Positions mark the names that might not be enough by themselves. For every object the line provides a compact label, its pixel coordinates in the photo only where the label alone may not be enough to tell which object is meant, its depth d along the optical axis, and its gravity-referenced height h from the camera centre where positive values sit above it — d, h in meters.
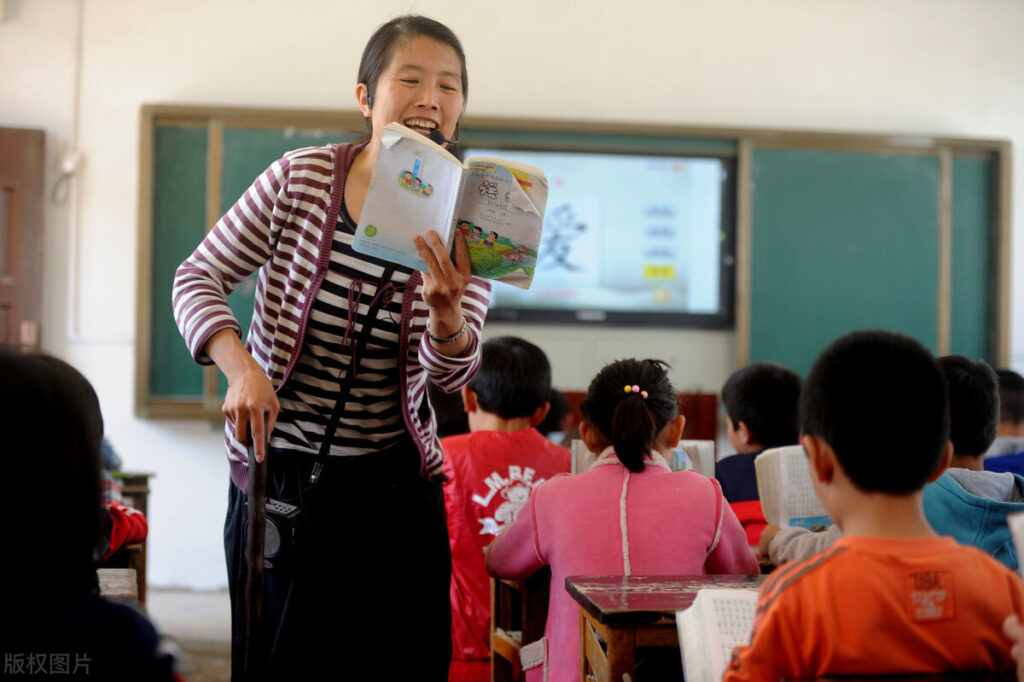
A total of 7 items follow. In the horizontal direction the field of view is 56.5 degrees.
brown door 4.21 +0.45
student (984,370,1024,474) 2.50 -0.17
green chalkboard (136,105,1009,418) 4.23 +0.60
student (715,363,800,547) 2.32 -0.14
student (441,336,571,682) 2.19 -0.30
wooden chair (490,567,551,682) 1.91 -0.58
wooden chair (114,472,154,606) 2.87 -0.46
